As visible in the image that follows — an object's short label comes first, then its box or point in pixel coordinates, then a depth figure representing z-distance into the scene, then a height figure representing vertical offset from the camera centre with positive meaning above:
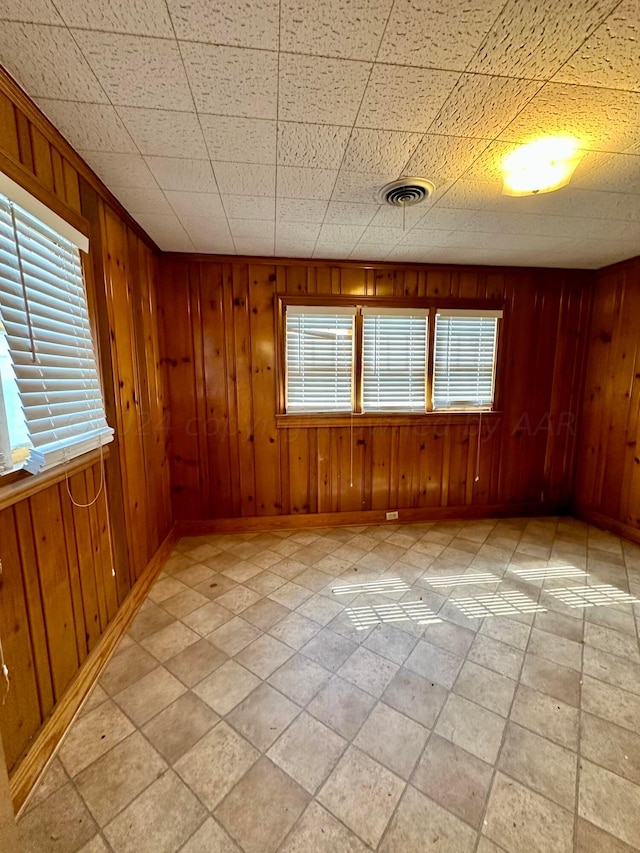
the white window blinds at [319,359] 3.01 +0.12
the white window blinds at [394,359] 3.10 +0.12
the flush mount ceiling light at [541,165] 1.49 +0.93
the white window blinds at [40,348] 1.17 +0.10
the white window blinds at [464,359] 3.18 +0.12
